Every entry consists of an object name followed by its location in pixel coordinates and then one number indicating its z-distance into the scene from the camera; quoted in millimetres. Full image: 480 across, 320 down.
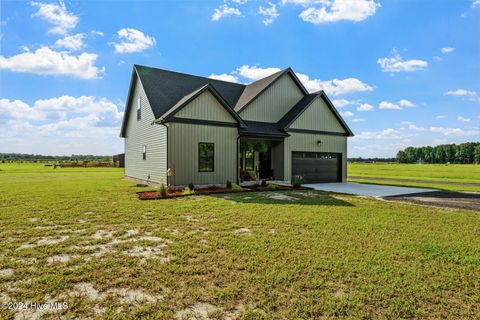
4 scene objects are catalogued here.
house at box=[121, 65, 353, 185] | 13352
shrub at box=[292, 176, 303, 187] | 14690
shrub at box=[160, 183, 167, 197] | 10984
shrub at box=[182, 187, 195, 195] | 11969
